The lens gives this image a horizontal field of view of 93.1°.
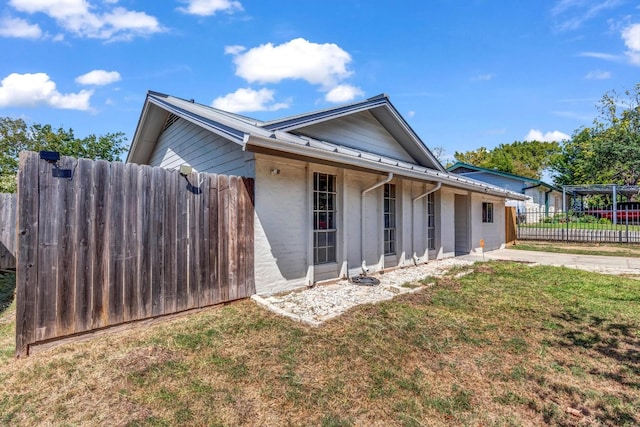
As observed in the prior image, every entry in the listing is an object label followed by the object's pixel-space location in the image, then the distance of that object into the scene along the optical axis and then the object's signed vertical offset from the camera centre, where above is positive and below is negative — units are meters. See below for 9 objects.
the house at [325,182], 5.46 +0.87
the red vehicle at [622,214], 25.22 +0.29
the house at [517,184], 24.20 +2.79
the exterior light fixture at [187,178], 4.42 +0.60
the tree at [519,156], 40.99 +9.15
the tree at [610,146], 27.36 +7.05
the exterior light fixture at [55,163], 3.34 +0.63
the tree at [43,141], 18.50 +4.86
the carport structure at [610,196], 19.38 +2.02
